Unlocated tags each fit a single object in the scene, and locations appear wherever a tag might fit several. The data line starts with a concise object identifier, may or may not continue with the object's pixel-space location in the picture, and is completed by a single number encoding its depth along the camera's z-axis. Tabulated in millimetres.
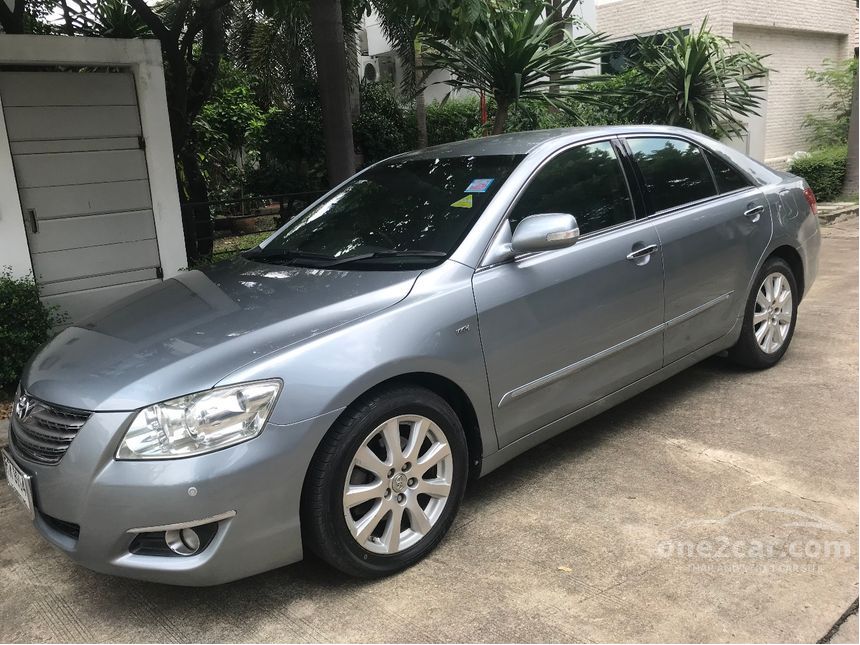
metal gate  5582
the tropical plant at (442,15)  5059
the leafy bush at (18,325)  4785
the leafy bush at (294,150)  11062
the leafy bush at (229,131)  11938
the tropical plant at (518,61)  6832
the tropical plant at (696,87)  9273
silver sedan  2459
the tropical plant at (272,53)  13188
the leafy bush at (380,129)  11594
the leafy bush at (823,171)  12969
